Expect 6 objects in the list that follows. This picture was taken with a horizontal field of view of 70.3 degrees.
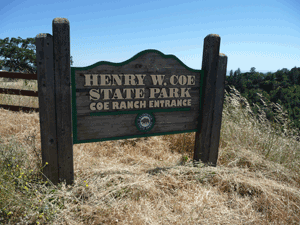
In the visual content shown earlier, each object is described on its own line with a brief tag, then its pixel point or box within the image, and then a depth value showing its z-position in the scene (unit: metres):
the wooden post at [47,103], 2.46
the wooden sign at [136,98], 2.78
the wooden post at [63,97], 2.49
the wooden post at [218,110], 3.47
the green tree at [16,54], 33.34
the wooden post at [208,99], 3.41
